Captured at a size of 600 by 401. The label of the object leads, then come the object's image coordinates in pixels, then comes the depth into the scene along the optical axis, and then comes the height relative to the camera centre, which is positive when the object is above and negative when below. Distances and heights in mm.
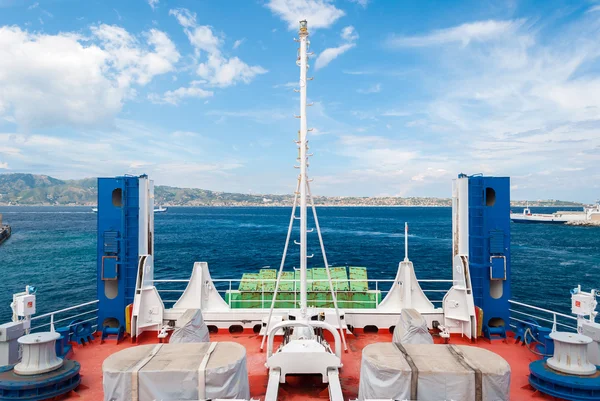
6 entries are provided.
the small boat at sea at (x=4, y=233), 78412 -5084
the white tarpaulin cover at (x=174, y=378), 6176 -2651
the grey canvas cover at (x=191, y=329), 8969 -2765
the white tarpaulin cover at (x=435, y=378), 6117 -2637
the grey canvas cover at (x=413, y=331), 8695 -2705
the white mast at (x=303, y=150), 9359 +1386
